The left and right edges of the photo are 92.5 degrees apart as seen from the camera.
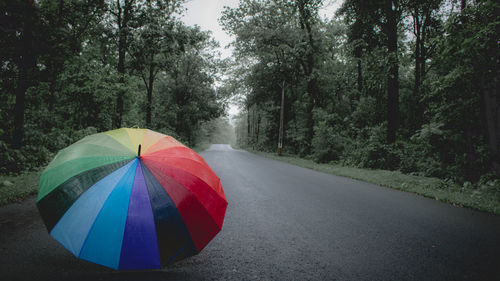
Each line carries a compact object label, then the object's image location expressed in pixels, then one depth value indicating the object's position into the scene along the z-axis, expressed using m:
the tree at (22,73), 7.98
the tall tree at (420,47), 17.01
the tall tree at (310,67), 19.69
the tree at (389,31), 11.96
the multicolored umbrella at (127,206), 1.93
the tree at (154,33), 15.19
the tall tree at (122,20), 14.49
